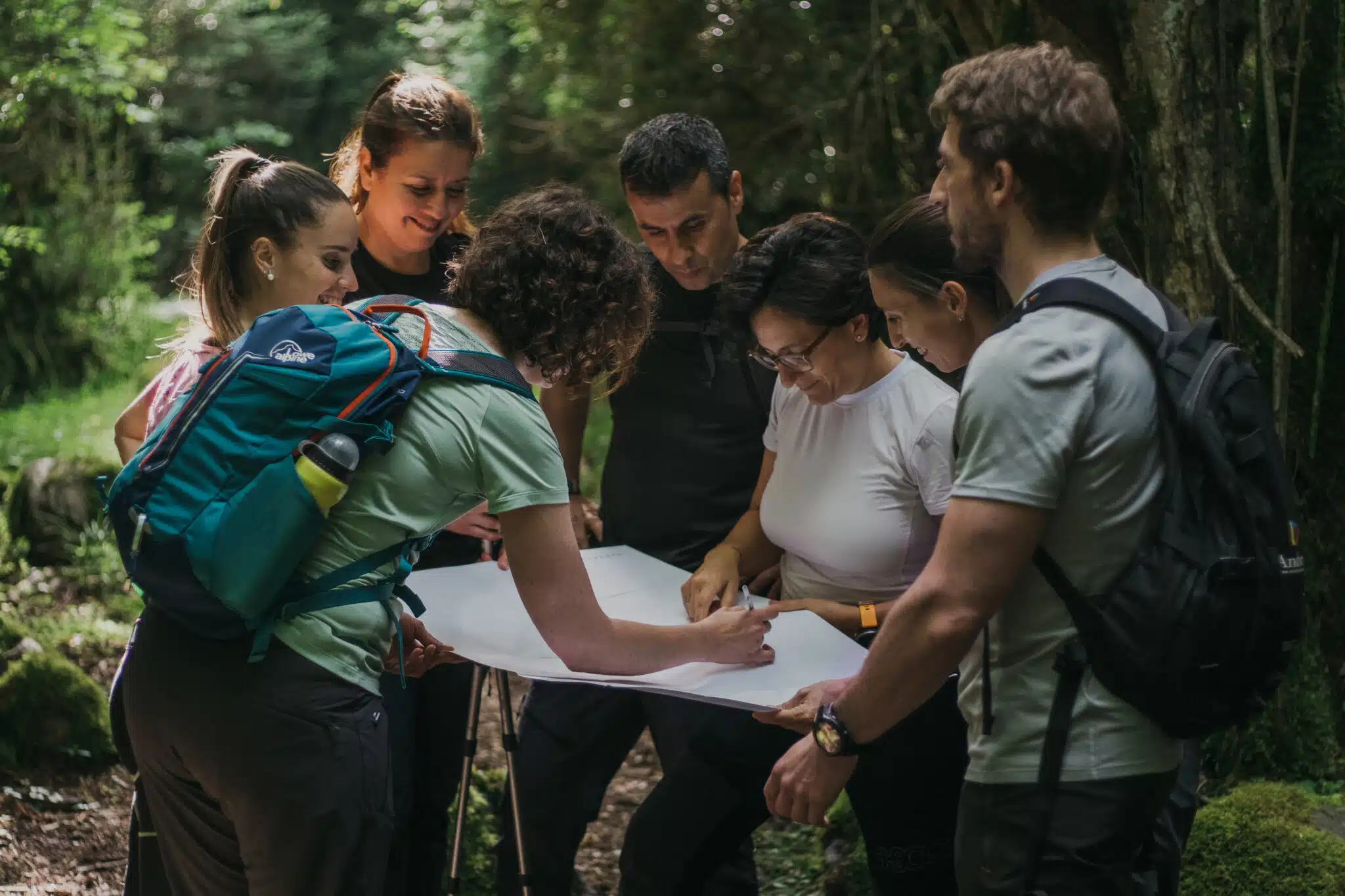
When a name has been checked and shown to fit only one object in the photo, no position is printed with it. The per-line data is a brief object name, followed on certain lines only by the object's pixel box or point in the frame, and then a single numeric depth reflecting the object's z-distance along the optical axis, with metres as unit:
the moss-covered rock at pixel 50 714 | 4.98
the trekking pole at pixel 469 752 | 3.17
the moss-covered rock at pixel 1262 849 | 3.28
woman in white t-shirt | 2.76
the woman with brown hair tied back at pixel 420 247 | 3.52
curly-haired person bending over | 2.16
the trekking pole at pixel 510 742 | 3.14
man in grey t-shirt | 1.89
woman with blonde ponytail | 2.98
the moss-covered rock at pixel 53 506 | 7.26
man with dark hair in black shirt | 3.43
